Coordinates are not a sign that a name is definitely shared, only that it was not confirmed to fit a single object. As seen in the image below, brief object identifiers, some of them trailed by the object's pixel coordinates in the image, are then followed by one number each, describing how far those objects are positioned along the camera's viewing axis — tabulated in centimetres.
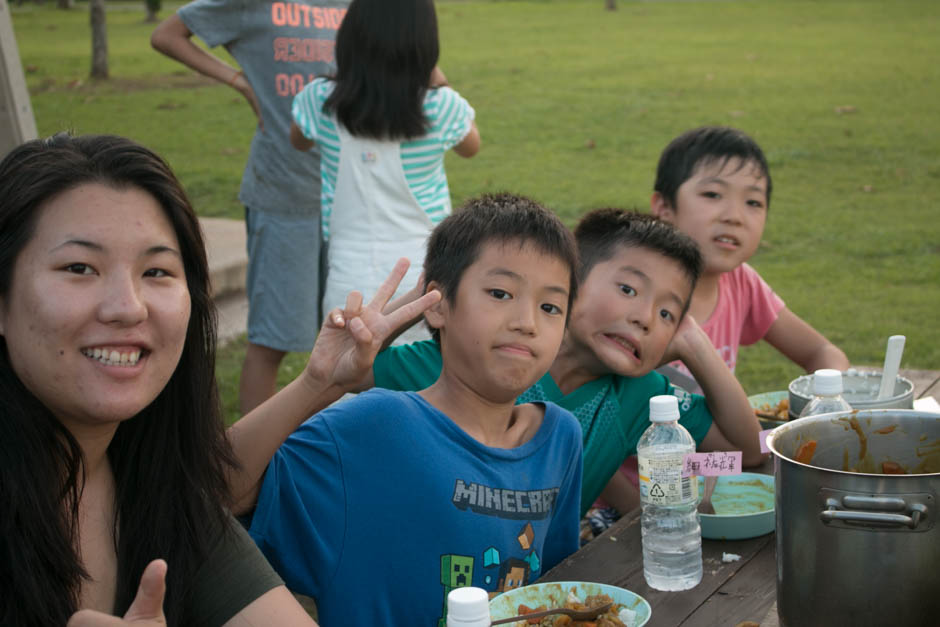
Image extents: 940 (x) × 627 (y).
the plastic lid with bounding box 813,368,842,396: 203
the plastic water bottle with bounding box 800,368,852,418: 204
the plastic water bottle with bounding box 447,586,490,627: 142
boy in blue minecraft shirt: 195
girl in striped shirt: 371
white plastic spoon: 234
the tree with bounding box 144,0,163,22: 2420
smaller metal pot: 232
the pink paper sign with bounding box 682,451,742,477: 197
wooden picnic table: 184
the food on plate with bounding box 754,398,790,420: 286
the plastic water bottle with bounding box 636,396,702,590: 194
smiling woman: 146
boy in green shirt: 249
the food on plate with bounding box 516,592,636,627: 177
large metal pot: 142
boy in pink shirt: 317
